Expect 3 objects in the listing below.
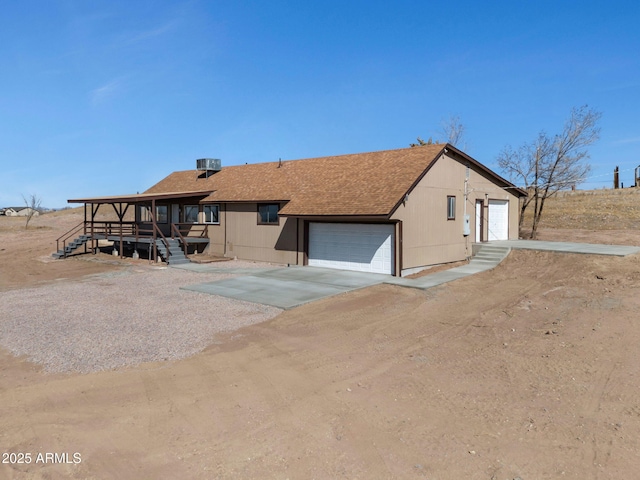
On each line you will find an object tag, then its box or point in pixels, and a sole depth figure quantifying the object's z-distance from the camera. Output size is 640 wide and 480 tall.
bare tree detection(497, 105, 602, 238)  26.69
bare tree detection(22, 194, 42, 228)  63.96
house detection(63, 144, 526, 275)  17.20
